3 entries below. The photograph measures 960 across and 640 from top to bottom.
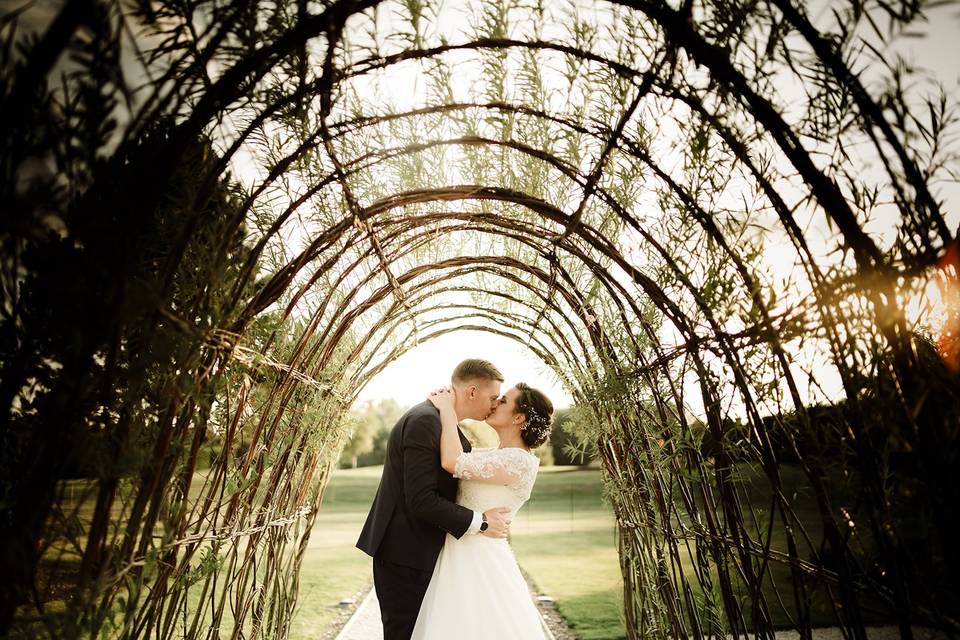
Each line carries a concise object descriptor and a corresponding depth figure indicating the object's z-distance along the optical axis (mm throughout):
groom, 3232
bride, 3143
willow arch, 1185
